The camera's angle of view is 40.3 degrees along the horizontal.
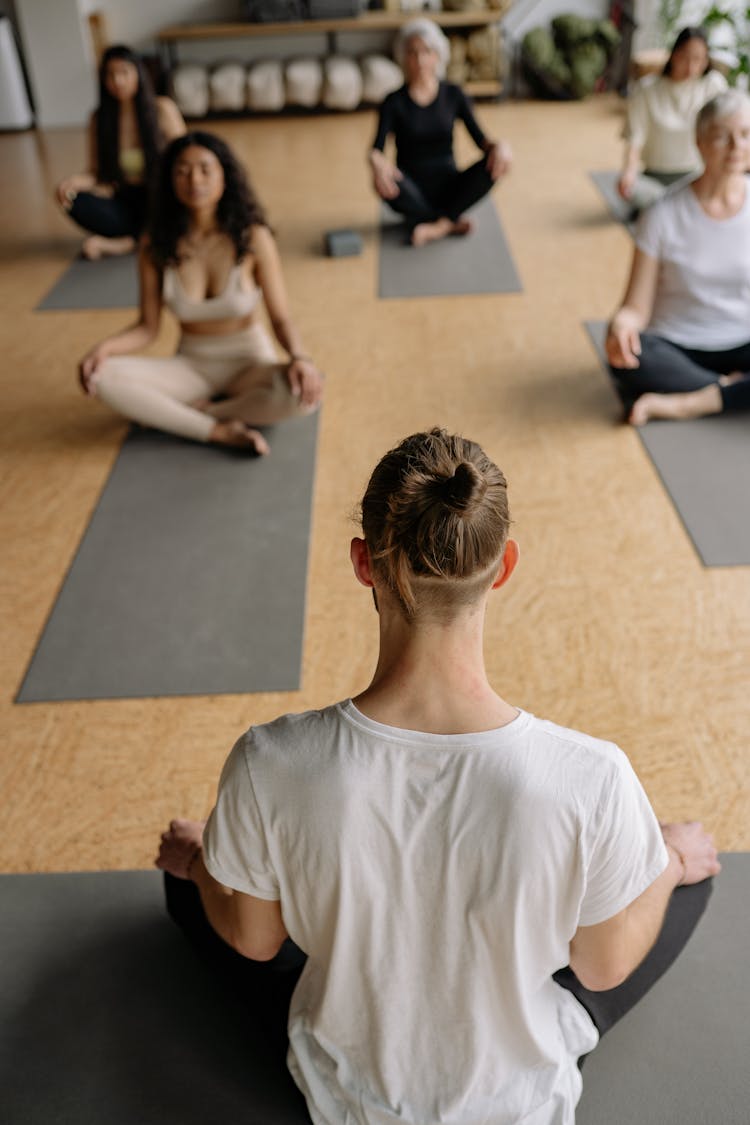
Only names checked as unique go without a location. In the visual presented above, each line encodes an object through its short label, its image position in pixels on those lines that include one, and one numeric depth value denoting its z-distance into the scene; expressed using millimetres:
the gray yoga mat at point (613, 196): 5055
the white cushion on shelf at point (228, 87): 7262
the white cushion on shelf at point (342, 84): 7215
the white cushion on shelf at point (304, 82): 7238
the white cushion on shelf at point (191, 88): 7301
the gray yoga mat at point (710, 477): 2695
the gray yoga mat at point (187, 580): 2377
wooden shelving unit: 7133
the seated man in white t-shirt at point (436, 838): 960
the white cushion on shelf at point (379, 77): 7262
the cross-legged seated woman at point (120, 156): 4453
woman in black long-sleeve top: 4594
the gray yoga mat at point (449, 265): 4367
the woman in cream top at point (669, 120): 4398
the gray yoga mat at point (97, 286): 4465
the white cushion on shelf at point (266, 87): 7262
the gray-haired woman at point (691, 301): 3076
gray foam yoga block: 4805
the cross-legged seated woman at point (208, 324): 3039
